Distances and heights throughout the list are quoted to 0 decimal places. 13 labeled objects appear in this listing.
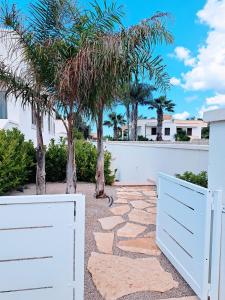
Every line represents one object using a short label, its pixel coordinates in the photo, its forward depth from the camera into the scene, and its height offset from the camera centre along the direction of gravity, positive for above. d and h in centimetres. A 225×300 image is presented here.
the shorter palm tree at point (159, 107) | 2612 +379
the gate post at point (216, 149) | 230 -11
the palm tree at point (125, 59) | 414 +155
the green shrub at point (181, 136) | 2938 +34
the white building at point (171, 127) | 3448 +178
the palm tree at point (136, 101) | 2161 +386
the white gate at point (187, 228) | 208 -98
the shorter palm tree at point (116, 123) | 3207 +225
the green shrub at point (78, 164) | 738 -89
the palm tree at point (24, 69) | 437 +143
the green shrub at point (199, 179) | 381 -72
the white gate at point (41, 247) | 170 -88
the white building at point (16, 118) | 756 +73
